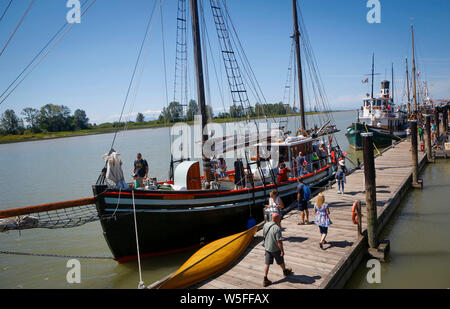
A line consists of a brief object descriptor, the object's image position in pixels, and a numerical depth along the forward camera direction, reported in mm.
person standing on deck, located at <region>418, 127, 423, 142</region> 30534
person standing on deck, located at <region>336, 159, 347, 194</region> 13045
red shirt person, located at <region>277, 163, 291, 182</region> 12836
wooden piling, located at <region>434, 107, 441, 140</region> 30964
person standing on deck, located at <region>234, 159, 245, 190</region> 11906
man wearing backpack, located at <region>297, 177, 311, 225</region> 9922
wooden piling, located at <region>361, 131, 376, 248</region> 8969
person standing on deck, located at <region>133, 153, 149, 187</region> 11973
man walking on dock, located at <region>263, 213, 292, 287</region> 6344
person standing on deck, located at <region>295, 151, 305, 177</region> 14422
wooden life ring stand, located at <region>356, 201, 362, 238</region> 8602
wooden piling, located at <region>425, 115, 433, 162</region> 23281
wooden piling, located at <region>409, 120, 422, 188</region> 17162
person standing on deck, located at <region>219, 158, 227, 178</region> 13688
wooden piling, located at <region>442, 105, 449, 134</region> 40144
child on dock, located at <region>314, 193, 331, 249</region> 8078
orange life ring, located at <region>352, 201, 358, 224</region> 8656
